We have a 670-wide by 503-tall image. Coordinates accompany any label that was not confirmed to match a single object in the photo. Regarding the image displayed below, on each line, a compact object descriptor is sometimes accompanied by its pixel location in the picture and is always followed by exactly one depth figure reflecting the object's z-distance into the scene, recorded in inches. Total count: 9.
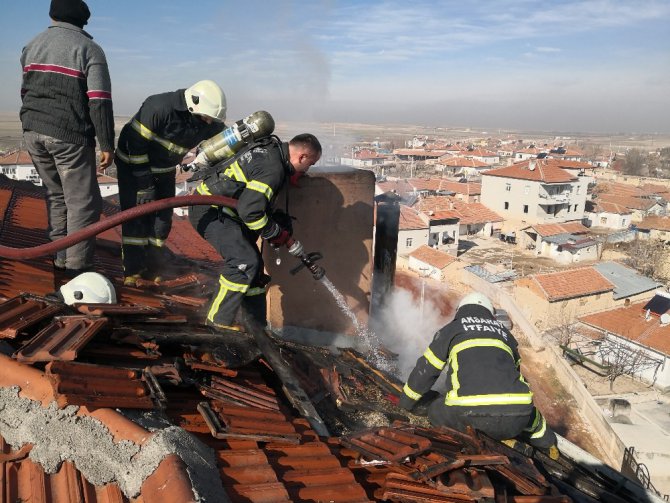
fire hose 139.3
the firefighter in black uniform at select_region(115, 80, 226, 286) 179.5
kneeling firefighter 133.2
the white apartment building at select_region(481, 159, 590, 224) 1763.0
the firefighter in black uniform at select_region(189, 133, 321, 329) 157.6
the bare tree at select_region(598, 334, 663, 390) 799.1
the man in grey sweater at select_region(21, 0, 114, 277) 149.5
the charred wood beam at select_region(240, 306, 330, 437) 117.3
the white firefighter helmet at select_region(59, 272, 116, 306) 133.7
